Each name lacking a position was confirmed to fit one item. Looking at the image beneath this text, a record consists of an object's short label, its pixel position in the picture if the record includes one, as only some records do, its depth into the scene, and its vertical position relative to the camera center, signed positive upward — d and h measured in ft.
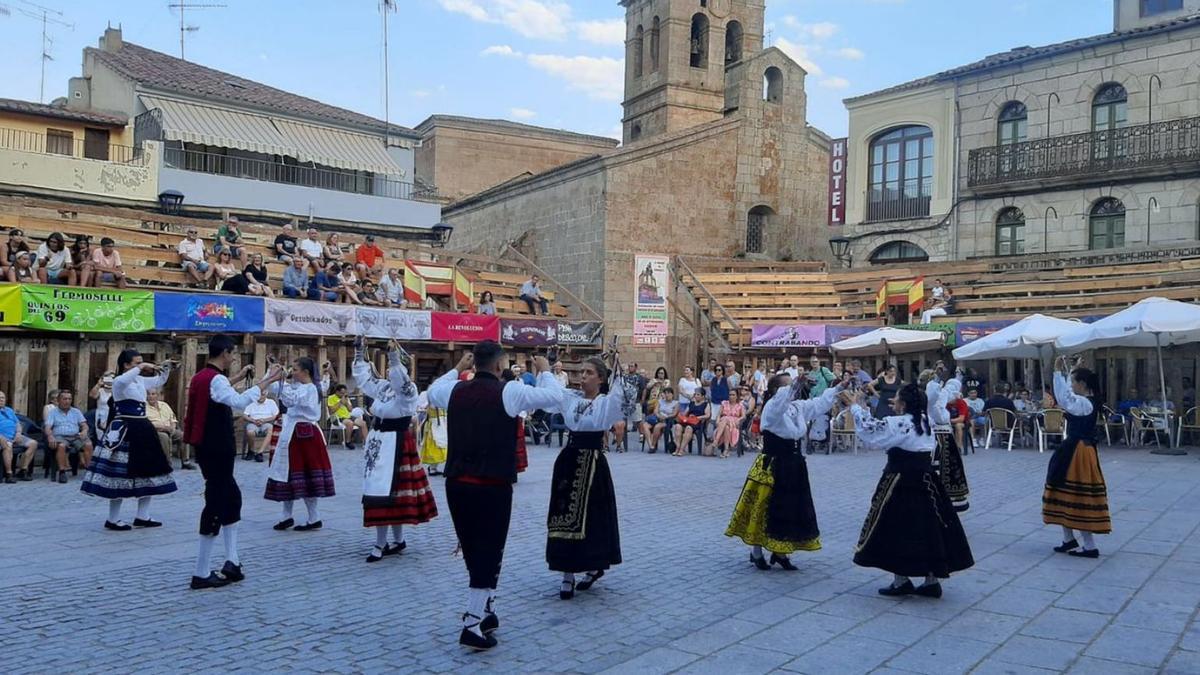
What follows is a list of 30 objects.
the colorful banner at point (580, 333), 79.82 +2.55
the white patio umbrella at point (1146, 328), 54.70 +2.83
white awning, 85.25 +20.73
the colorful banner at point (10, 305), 47.19 +2.13
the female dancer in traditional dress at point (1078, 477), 29.35 -3.15
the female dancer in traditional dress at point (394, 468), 28.35 -3.33
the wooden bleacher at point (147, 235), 58.34 +7.88
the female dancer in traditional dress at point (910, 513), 23.91 -3.58
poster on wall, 93.09 +6.05
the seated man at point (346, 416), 60.03 -3.70
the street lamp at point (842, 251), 99.60 +12.39
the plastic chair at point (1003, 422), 63.98 -3.20
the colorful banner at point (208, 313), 53.47 +2.32
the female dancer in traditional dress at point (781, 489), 26.73 -3.43
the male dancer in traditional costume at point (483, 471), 20.10 -2.31
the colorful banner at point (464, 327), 68.44 +2.38
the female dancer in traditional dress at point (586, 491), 23.77 -3.26
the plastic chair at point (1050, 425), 61.41 -3.20
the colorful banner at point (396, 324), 64.13 +2.36
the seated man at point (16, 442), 43.50 -4.24
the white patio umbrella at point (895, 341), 68.33 +2.14
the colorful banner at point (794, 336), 79.36 +2.70
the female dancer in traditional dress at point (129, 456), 32.07 -3.53
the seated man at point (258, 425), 54.39 -4.01
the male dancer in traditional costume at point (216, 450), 24.58 -2.53
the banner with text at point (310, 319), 59.01 +2.38
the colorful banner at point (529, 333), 74.13 +2.30
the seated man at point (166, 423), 47.34 -3.58
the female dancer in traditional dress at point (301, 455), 32.09 -3.33
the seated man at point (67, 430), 44.80 -3.78
